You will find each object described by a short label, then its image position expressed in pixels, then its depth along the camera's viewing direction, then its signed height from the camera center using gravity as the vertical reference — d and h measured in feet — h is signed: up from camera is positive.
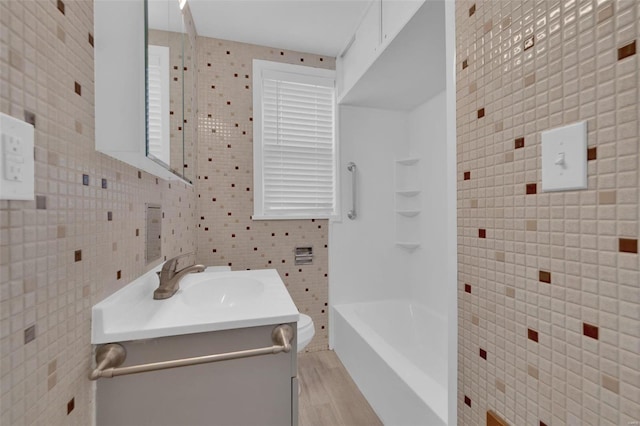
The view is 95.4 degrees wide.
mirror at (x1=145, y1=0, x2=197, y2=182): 2.97 +1.61
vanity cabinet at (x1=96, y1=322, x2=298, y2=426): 2.47 -1.57
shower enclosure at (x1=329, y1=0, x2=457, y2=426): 6.31 -0.38
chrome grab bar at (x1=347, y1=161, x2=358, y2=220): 7.75 +0.58
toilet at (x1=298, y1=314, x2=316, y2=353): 5.59 -2.37
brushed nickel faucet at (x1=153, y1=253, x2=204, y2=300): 3.39 -0.80
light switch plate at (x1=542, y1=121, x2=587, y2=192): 1.87 +0.36
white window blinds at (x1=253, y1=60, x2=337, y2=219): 7.61 +1.92
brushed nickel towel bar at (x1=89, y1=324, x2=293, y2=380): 2.23 -1.22
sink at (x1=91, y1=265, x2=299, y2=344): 2.43 -0.98
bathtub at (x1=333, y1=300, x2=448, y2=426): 4.37 -2.92
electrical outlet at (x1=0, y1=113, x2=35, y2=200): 1.49 +0.29
